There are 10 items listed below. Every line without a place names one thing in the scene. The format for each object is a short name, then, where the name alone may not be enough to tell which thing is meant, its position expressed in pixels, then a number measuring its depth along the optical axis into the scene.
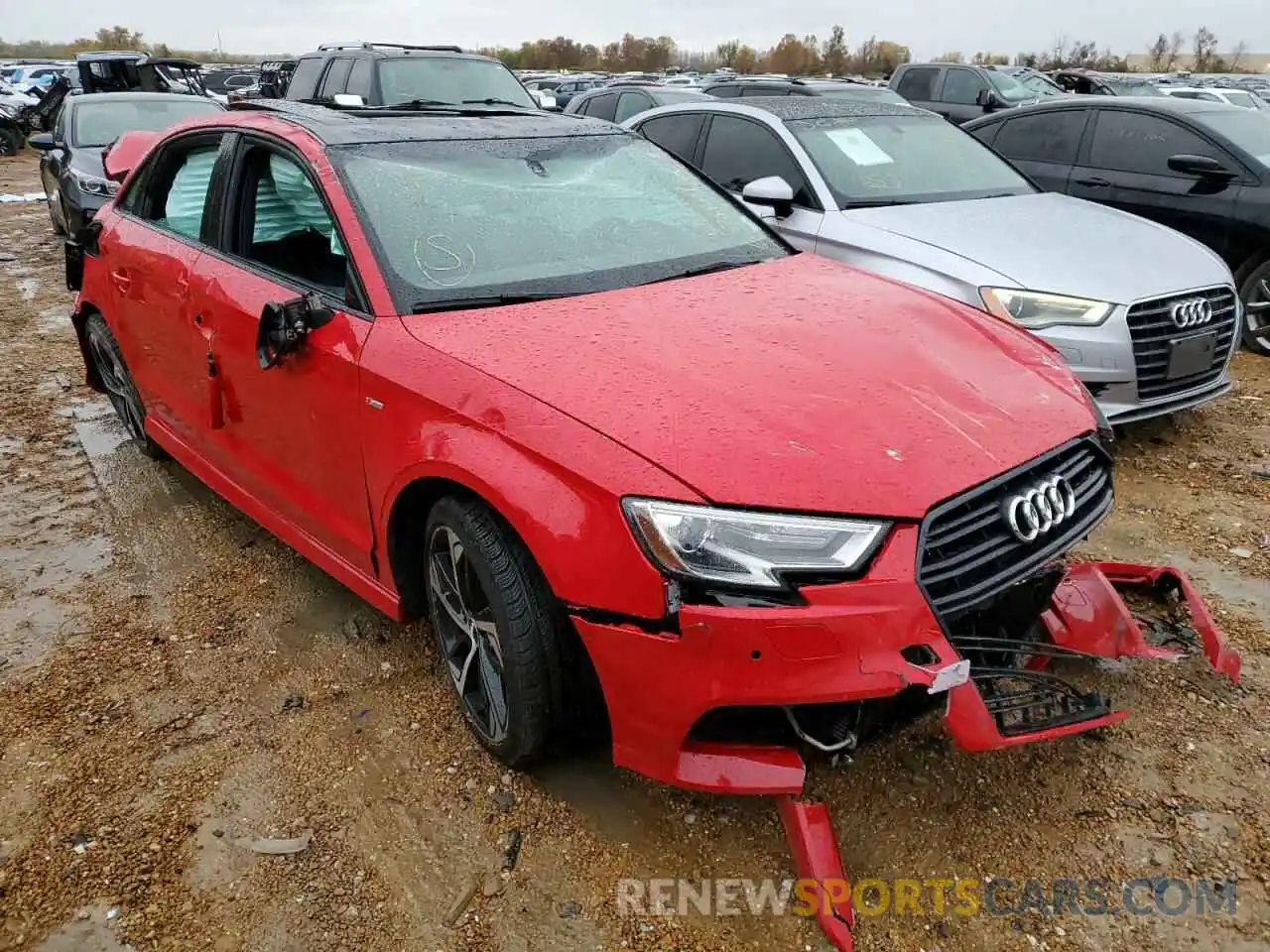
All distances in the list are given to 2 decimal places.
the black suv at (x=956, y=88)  14.02
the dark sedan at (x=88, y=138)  8.36
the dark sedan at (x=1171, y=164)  6.05
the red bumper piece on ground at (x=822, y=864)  2.06
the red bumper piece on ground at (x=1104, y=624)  2.61
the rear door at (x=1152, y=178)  6.15
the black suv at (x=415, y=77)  9.05
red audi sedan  1.93
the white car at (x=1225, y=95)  15.71
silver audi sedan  4.18
